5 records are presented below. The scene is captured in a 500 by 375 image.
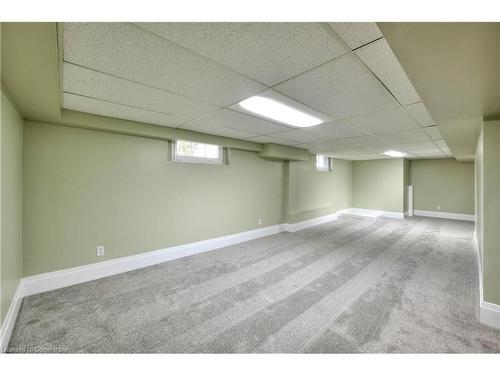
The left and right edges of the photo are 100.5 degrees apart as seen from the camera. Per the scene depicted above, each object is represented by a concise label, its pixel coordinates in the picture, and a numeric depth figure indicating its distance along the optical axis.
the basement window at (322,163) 6.82
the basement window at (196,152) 3.49
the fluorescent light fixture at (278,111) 2.05
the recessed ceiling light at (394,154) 5.44
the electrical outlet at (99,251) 2.74
